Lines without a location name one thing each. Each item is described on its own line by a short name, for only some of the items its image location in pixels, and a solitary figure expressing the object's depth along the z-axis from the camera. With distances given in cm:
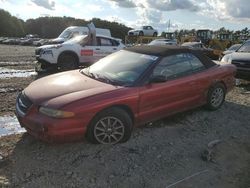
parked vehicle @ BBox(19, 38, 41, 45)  3054
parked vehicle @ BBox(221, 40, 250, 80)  647
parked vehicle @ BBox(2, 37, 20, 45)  3108
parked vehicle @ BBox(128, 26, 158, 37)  2332
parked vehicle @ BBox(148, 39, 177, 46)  1560
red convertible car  283
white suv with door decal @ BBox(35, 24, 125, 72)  749
